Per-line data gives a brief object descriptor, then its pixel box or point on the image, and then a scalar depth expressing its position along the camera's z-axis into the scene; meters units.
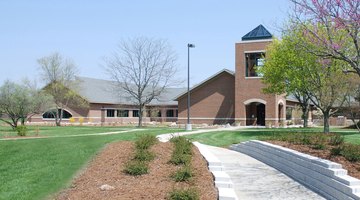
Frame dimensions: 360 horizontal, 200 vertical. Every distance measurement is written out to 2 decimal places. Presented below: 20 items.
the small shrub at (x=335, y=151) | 11.31
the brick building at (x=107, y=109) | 55.38
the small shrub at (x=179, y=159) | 10.15
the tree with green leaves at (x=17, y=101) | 30.09
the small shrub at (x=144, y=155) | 10.30
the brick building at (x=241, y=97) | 43.56
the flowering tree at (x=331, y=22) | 10.17
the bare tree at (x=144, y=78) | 47.06
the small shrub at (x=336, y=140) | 13.18
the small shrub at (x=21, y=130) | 23.27
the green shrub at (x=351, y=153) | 10.74
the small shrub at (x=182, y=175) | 8.63
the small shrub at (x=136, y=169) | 9.03
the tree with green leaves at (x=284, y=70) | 26.03
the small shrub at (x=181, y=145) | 11.51
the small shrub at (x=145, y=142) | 11.67
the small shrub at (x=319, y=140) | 12.46
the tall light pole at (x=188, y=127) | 31.37
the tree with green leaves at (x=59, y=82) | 51.19
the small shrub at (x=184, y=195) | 6.98
